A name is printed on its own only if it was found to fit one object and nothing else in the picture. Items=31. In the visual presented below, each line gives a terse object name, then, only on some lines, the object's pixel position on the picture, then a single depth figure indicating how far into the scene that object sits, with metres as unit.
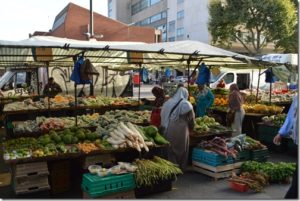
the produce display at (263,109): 11.56
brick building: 35.81
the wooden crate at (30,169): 5.82
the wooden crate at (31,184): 5.84
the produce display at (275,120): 9.98
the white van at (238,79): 21.37
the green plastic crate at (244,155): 7.51
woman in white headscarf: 7.19
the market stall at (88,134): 6.03
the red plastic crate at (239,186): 6.38
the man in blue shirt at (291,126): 4.67
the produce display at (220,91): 15.33
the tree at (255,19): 31.34
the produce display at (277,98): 14.82
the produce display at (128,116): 9.58
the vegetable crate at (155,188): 6.01
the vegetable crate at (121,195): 5.57
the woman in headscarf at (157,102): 8.16
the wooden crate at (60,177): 6.37
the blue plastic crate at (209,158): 7.14
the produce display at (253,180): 6.38
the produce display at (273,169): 6.86
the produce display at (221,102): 13.38
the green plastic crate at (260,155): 7.76
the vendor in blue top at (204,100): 10.55
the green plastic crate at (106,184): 5.41
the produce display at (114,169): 5.65
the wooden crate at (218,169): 7.13
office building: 50.46
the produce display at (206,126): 8.23
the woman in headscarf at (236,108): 9.69
